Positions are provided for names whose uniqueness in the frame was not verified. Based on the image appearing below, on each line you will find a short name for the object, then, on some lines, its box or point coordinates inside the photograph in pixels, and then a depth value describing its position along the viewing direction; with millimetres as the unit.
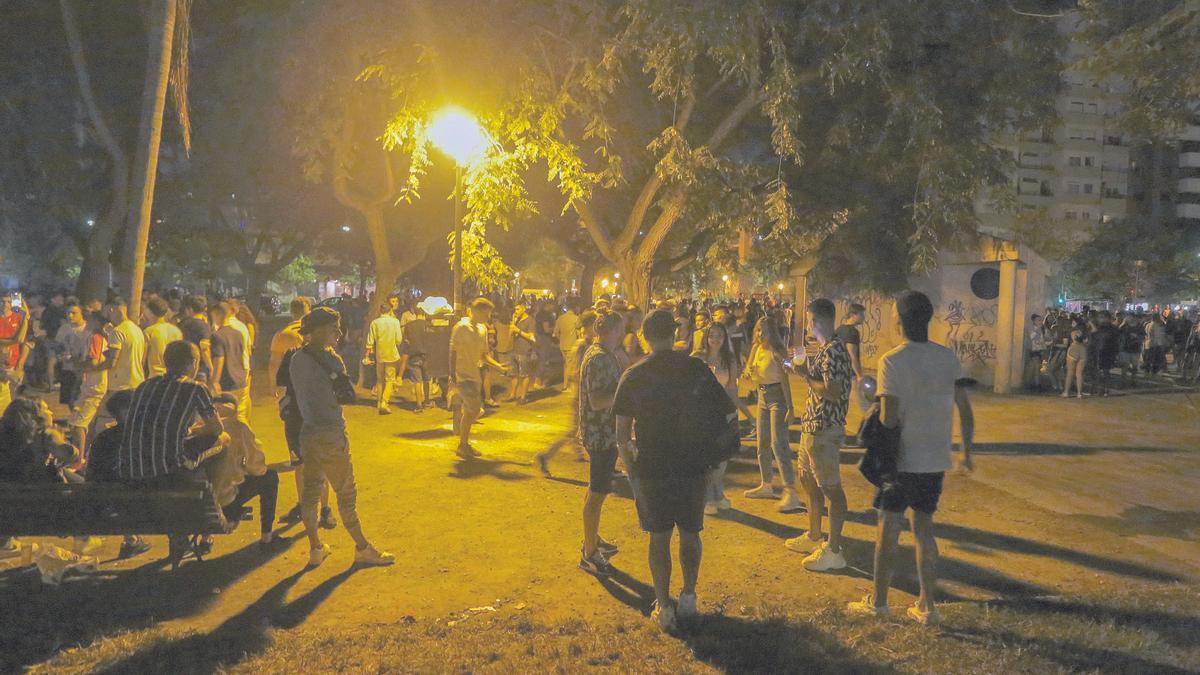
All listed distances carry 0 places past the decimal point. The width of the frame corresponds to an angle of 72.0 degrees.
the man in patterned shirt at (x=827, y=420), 5633
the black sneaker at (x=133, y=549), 5836
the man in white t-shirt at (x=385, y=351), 12516
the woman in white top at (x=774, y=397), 7094
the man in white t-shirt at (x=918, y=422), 4602
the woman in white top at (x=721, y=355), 8102
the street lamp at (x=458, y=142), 11289
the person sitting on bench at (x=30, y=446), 5332
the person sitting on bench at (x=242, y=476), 5605
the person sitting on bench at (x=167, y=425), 5102
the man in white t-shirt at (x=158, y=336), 8305
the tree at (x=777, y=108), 11695
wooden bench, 4957
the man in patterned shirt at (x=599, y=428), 5707
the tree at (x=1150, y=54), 9484
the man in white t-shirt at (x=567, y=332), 15448
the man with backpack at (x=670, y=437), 4465
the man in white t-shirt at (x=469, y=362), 9281
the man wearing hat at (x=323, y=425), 5559
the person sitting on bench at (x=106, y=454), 5262
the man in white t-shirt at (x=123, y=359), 7855
